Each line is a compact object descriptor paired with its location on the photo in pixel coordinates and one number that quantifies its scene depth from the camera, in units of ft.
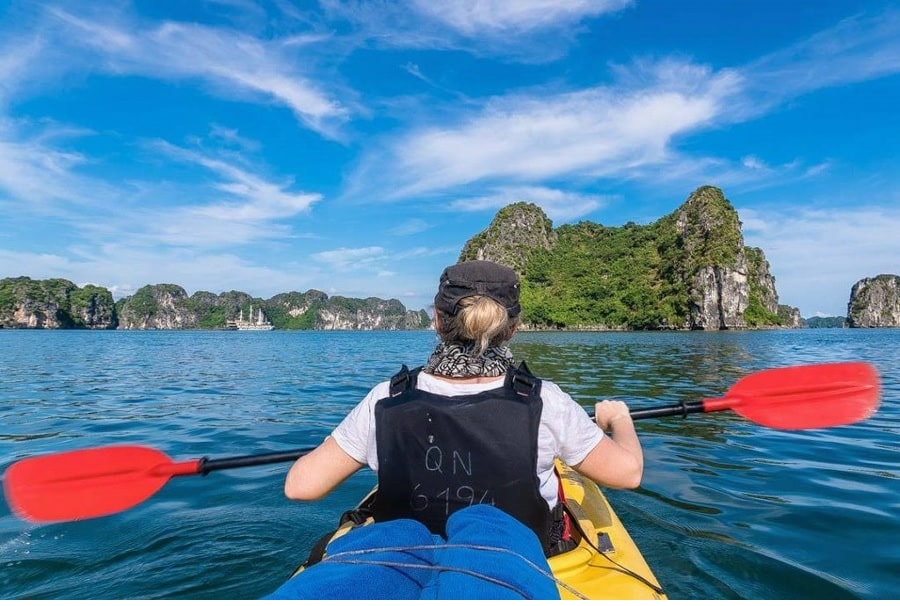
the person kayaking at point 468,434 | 6.80
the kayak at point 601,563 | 7.54
